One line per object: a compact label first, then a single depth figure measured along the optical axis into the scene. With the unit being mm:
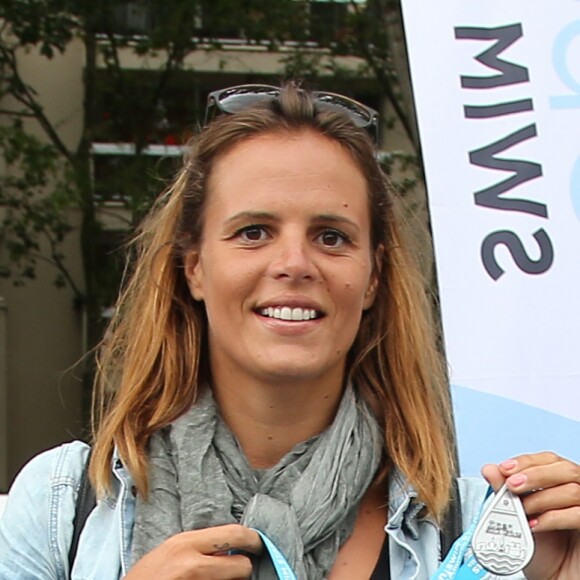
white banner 4696
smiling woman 2899
